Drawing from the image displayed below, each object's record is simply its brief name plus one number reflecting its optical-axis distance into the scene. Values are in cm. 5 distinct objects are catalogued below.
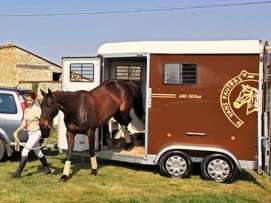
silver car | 1166
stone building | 4003
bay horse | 958
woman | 966
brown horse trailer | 980
